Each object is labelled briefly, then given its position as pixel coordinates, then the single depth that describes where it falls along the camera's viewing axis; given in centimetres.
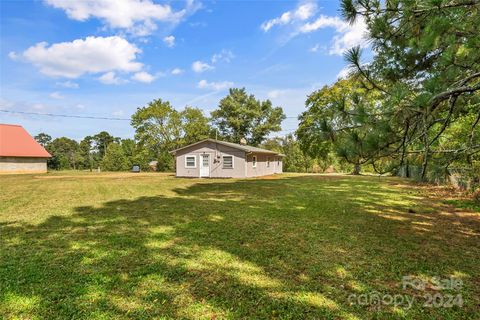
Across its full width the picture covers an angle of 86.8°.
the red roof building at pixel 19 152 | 2542
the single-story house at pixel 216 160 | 1983
